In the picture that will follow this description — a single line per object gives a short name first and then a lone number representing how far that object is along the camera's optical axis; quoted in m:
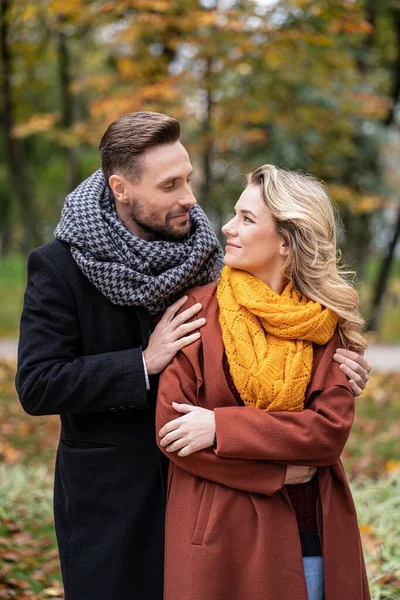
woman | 2.30
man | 2.49
